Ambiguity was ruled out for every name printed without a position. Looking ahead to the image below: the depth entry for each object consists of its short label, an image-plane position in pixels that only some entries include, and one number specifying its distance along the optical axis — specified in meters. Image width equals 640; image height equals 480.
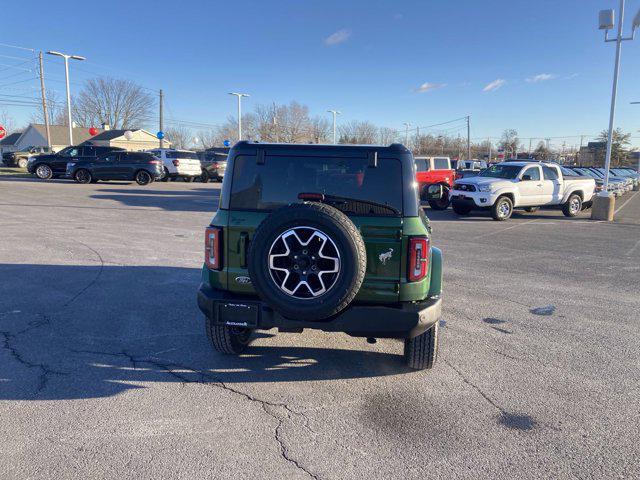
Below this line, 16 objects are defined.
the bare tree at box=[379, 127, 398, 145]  71.50
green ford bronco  3.33
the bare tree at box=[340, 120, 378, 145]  62.97
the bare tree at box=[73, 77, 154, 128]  77.44
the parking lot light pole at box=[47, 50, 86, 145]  30.82
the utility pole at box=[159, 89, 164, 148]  45.61
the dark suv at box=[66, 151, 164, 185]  23.58
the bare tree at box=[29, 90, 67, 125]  82.53
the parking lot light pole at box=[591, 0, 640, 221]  14.52
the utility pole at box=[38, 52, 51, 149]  39.69
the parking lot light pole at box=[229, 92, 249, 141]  44.25
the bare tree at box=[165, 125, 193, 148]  95.81
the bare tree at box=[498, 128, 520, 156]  85.26
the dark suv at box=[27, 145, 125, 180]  24.19
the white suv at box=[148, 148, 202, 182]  26.92
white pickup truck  14.97
